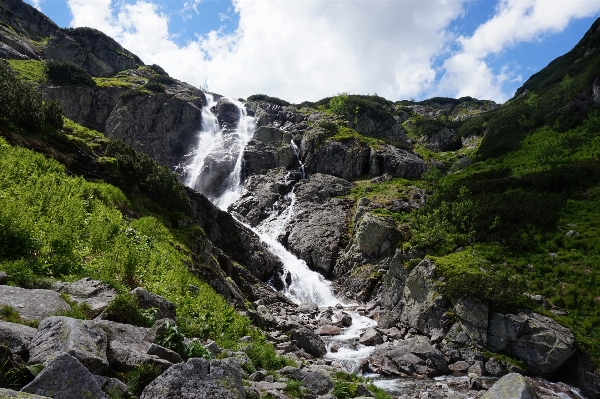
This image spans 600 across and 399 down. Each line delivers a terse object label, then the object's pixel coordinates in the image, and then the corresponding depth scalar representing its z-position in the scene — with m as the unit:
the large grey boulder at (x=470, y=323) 24.28
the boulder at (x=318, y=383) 9.48
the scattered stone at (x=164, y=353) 5.82
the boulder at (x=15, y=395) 2.88
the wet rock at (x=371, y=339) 26.22
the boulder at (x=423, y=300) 27.14
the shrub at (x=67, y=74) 76.94
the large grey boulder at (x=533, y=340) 21.81
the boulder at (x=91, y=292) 7.43
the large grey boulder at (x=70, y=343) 4.38
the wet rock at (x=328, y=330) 28.28
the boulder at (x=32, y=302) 5.92
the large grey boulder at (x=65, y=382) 3.56
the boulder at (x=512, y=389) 7.15
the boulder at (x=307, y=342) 21.52
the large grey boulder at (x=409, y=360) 21.41
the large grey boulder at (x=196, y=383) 4.52
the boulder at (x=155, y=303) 8.38
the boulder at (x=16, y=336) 4.32
